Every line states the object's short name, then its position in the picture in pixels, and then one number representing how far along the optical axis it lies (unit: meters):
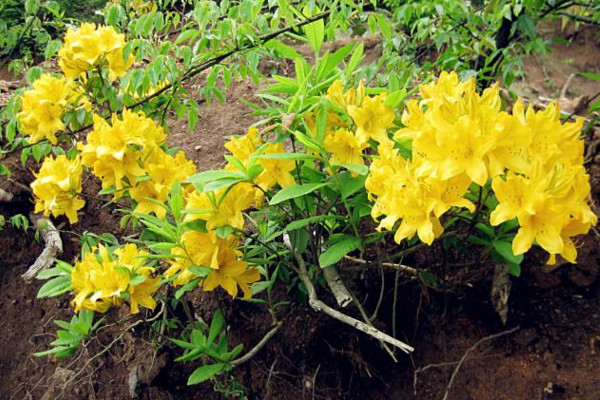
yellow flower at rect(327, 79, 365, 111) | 1.07
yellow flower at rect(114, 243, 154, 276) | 1.27
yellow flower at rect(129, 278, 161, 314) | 1.29
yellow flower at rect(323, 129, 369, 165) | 1.06
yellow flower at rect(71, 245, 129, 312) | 1.22
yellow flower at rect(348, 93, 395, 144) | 1.05
